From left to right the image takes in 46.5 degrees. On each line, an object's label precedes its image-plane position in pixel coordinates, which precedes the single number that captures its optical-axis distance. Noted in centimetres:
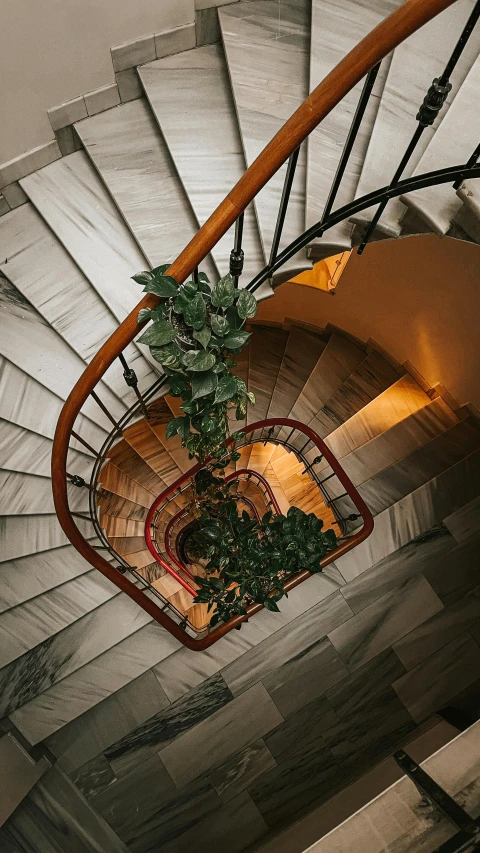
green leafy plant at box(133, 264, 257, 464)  222
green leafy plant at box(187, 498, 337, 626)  354
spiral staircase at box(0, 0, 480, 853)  295
